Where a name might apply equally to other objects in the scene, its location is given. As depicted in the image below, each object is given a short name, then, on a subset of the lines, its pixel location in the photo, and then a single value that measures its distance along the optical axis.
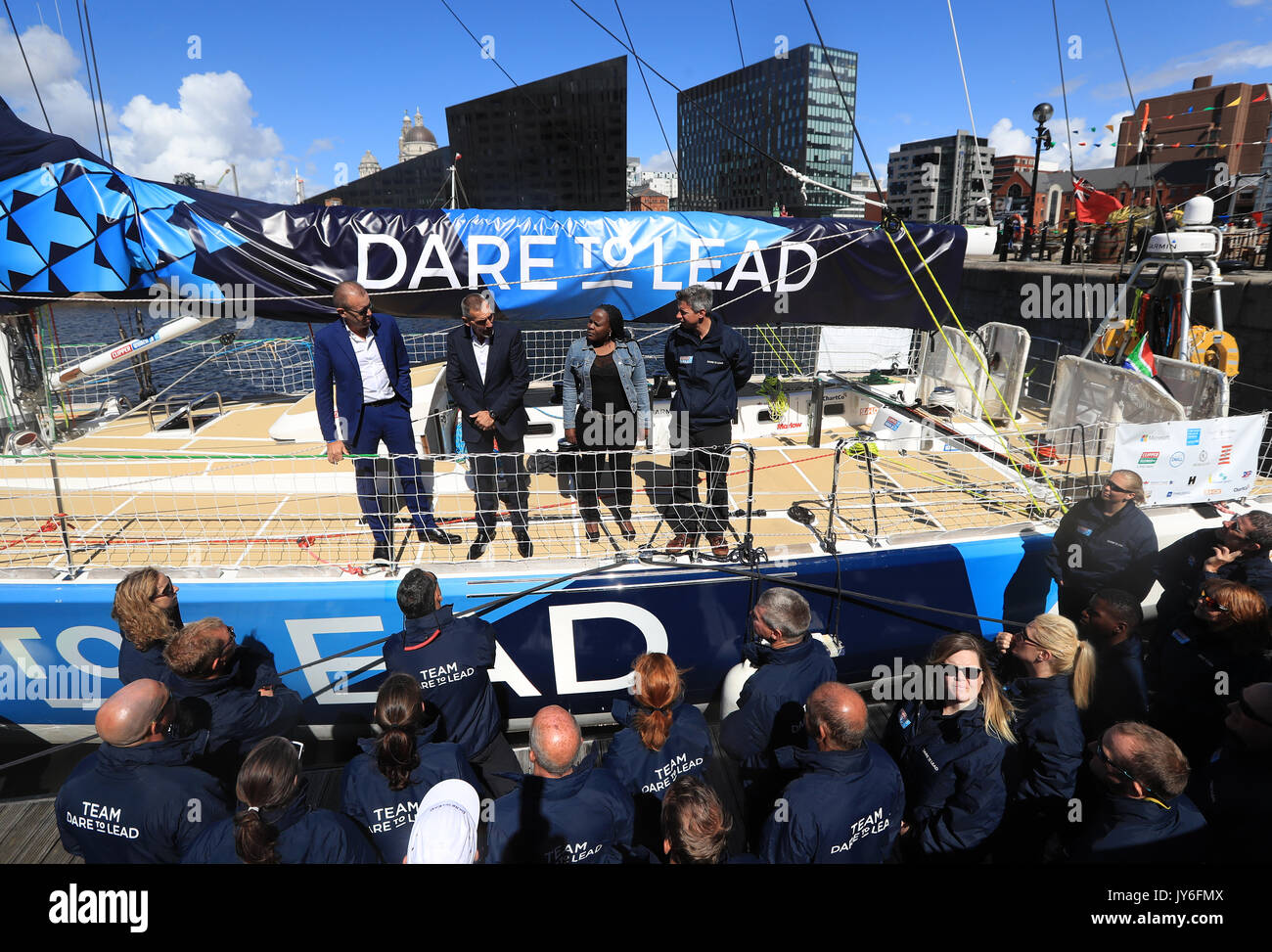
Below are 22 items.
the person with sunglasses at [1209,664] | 3.01
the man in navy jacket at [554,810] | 2.17
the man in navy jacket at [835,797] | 2.14
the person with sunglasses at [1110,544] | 3.71
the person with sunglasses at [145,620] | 2.98
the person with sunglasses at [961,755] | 2.50
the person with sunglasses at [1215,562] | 3.48
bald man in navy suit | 4.06
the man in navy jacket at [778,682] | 2.80
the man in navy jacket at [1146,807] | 2.10
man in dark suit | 4.29
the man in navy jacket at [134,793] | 2.27
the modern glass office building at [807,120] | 54.38
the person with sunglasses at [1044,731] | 2.69
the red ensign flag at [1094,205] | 14.81
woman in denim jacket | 4.37
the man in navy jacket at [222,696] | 2.76
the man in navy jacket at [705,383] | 4.30
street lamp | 17.92
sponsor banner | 4.23
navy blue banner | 4.86
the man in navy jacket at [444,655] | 2.92
